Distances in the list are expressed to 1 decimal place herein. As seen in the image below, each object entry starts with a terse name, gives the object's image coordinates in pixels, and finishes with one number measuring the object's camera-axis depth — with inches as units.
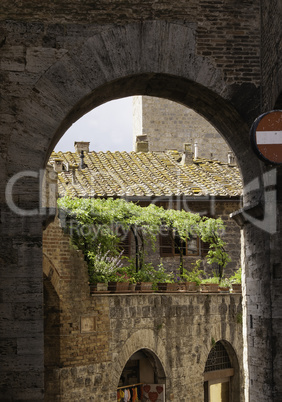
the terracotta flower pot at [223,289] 732.0
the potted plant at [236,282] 748.6
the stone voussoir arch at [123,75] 345.4
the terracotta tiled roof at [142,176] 852.0
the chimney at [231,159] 1097.4
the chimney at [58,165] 890.1
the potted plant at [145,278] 621.3
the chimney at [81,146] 1007.6
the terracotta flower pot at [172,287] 653.9
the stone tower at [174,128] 1259.8
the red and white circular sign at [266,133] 322.0
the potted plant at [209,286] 709.9
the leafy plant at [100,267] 585.0
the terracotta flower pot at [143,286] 620.3
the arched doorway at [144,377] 647.1
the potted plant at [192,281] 686.5
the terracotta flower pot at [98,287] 585.3
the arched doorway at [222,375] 732.7
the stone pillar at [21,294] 327.0
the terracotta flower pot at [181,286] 673.0
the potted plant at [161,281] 651.5
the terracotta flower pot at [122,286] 599.5
